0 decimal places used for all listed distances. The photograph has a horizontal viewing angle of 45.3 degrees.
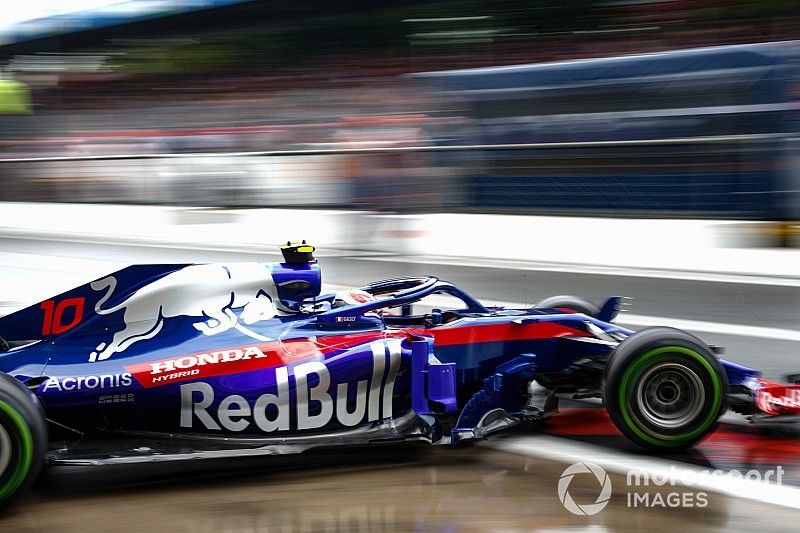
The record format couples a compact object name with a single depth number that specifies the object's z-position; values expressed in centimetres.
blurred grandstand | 948
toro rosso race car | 400
